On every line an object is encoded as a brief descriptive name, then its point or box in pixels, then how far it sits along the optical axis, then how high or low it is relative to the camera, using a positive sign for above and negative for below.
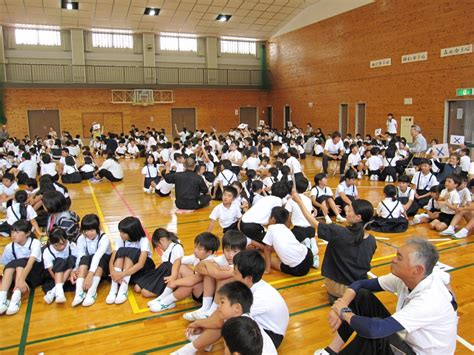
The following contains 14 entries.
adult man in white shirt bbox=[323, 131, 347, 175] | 13.18 -0.85
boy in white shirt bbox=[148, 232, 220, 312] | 4.09 -1.63
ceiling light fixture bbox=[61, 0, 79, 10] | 20.16 +6.28
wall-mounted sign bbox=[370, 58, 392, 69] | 18.16 +2.81
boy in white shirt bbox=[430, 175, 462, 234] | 6.68 -1.38
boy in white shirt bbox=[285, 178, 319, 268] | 5.26 -1.39
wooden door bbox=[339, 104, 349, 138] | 21.34 +0.24
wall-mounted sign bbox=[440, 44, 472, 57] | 14.60 +2.70
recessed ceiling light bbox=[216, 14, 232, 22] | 23.58 +6.41
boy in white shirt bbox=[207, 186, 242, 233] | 6.02 -1.35
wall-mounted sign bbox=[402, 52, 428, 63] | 16.44 +2.76
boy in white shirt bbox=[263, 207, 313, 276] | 4.74 -1.48
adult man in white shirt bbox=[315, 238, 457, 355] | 2.42 -1.20
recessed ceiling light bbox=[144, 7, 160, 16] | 21.98 +6.41
